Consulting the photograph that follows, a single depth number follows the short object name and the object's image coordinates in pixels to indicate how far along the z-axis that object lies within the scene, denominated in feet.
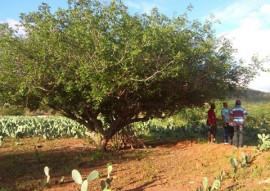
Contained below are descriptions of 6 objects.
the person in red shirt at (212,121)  31.50
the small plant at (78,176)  14.74
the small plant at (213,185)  14.80
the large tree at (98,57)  21.53
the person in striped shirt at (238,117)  27.69
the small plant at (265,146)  24.53
